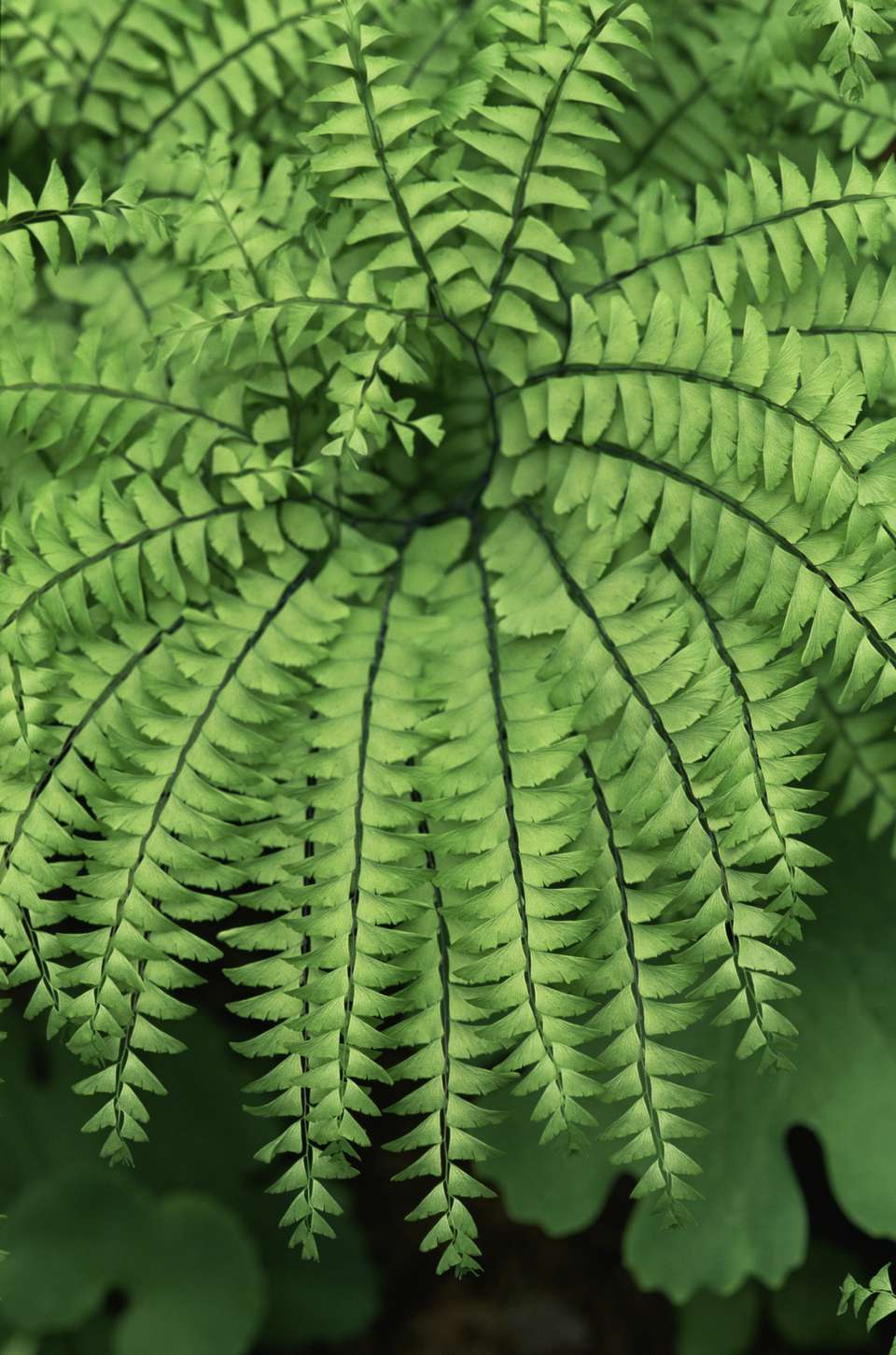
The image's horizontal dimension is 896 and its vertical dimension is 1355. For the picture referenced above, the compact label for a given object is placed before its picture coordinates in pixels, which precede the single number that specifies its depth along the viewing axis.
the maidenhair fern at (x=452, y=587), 0.99
